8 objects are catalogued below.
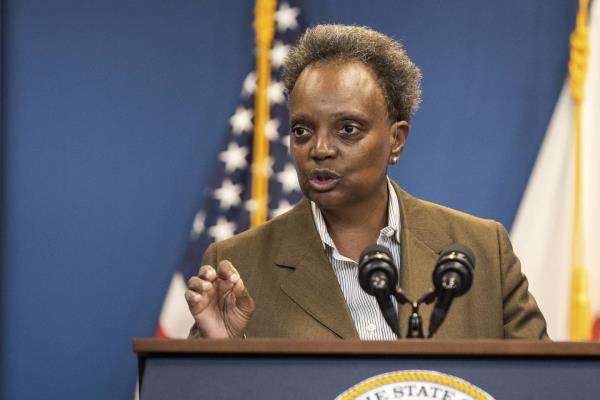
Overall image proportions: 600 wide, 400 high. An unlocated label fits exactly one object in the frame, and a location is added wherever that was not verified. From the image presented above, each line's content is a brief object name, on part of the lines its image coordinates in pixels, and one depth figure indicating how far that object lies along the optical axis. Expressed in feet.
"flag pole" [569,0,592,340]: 16.64
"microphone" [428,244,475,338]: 13.26
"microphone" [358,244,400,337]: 13.27
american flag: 16.94
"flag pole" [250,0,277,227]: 17.01
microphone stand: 13.30
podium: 12.98
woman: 14.35
